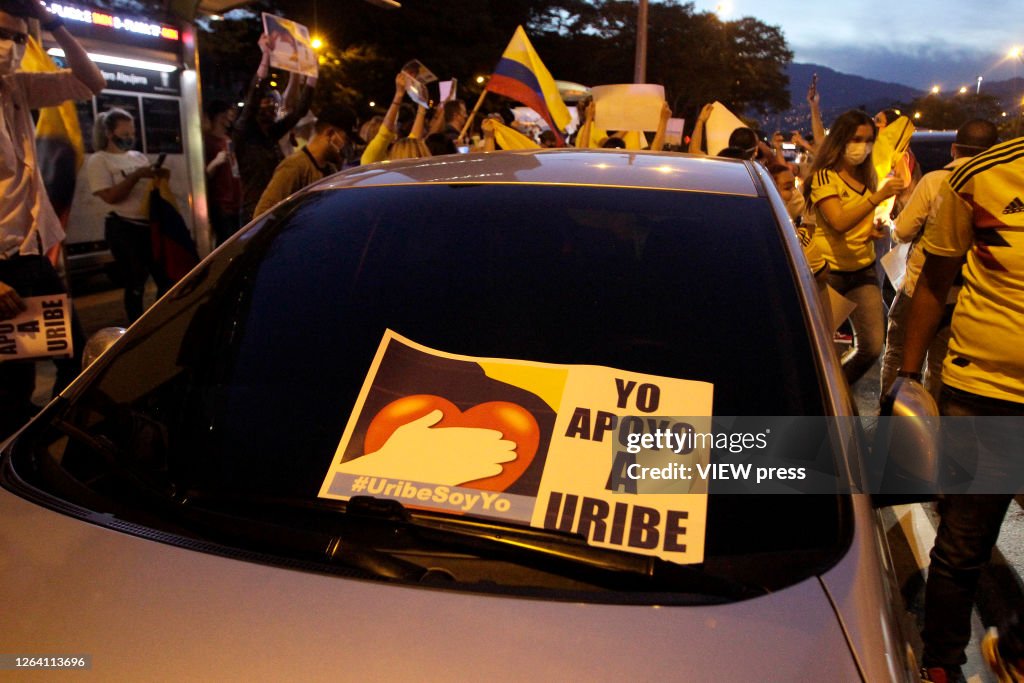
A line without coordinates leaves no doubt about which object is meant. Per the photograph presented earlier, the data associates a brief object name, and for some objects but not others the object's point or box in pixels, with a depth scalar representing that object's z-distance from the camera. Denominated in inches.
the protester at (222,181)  306.5
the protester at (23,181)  126.6
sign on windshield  58.4
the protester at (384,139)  232.1
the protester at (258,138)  243.0
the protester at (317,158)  189.8
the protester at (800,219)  178.5
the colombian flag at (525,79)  302.0
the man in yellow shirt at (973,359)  93.7
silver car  47.6
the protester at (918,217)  171.9
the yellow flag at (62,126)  191.5
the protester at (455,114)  349.4
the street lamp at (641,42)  713.0
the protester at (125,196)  243.4
